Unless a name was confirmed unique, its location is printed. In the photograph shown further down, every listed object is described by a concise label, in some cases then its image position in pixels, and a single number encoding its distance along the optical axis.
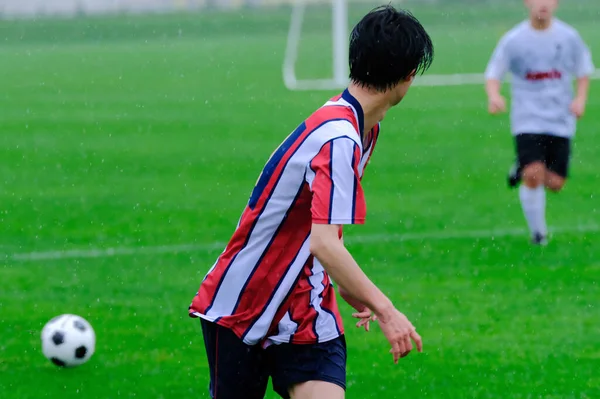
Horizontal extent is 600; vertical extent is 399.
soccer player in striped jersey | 6.84
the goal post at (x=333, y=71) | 43.41
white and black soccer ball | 12.19
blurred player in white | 18.87
